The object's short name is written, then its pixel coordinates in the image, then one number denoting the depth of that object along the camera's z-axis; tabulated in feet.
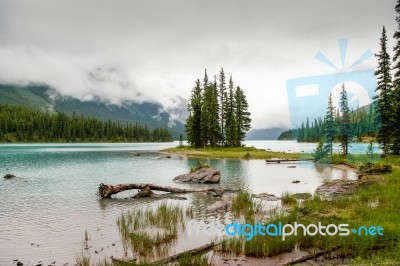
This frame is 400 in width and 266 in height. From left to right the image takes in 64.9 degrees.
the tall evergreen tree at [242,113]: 308.11
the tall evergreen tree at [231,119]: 292.81
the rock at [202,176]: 104.63
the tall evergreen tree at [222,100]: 300.20
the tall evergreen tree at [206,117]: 286.87
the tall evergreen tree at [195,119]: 303.07
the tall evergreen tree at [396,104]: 138.21
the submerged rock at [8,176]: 114.83
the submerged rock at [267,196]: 70.60
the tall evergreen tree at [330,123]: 214.07
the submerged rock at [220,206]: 61.08
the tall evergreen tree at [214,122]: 285.52
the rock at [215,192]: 77.30
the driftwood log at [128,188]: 76.54
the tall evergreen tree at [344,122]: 203.92
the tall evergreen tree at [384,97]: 172.45
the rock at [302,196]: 68.23
